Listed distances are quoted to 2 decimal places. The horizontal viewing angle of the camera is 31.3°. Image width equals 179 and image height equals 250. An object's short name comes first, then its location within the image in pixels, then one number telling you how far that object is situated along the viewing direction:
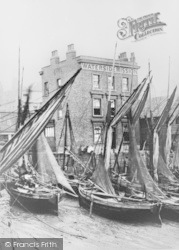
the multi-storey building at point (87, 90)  18.55
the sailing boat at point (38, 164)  7.21
